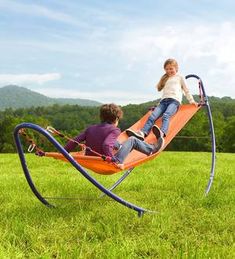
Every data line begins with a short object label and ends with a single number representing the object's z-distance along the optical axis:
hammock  4.91
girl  7.73
